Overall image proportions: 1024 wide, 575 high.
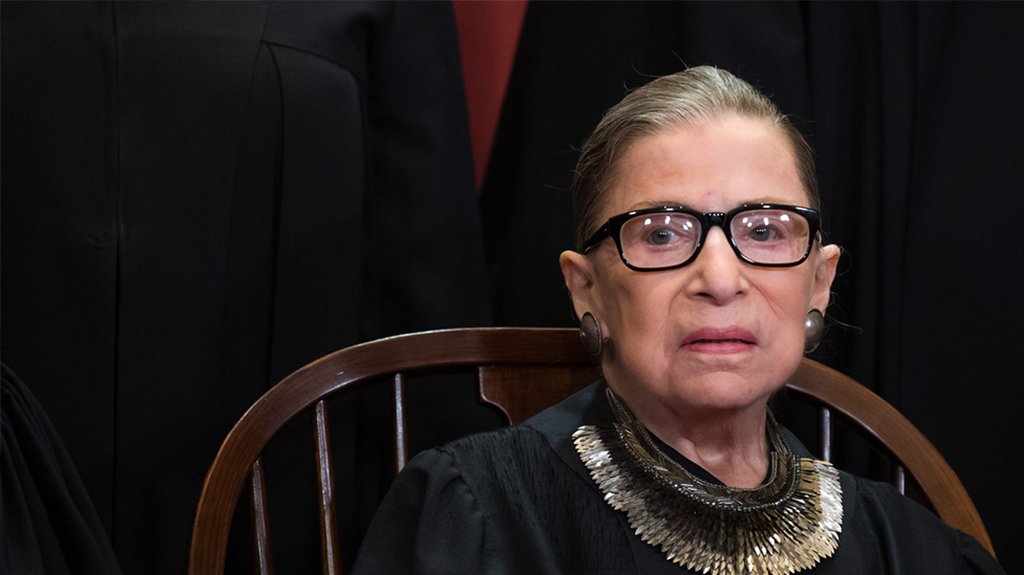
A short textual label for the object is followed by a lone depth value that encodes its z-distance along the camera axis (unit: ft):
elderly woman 11.48
